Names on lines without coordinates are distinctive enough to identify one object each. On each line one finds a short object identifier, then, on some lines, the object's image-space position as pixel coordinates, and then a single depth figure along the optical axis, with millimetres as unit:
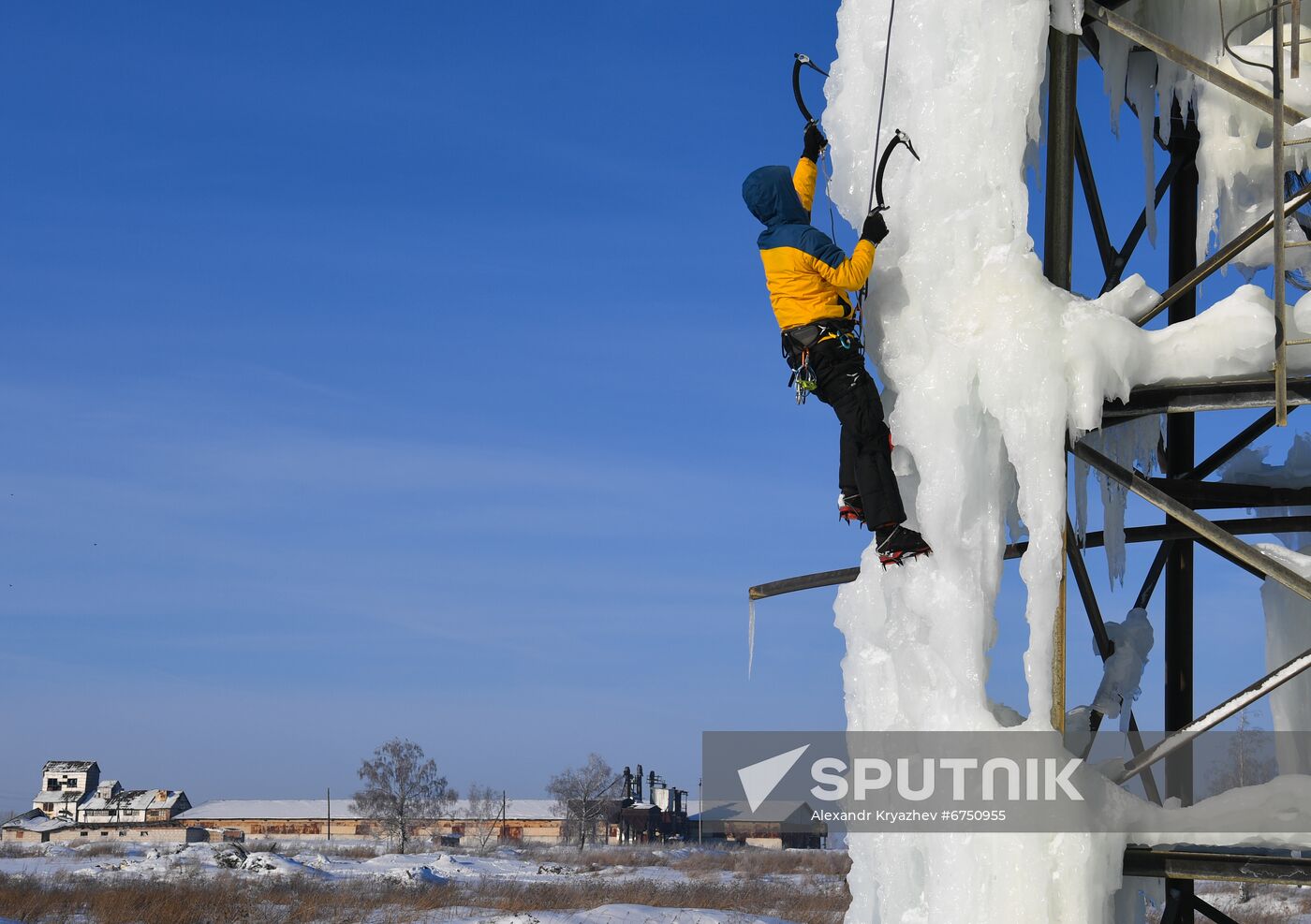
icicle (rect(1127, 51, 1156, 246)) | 9352
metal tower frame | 6492
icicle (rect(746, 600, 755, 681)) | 9570
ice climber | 6914
